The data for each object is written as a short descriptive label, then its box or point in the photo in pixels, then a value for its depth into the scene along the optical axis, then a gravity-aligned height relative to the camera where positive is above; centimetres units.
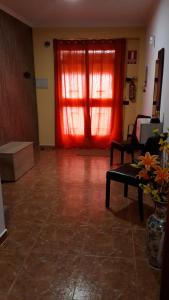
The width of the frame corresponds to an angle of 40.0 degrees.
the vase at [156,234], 164 -94
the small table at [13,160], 323 -84
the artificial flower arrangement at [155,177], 149 -51
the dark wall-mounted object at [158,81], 271 +23
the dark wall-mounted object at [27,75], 442 +50
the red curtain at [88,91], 462 +19
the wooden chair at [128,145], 365 -70
